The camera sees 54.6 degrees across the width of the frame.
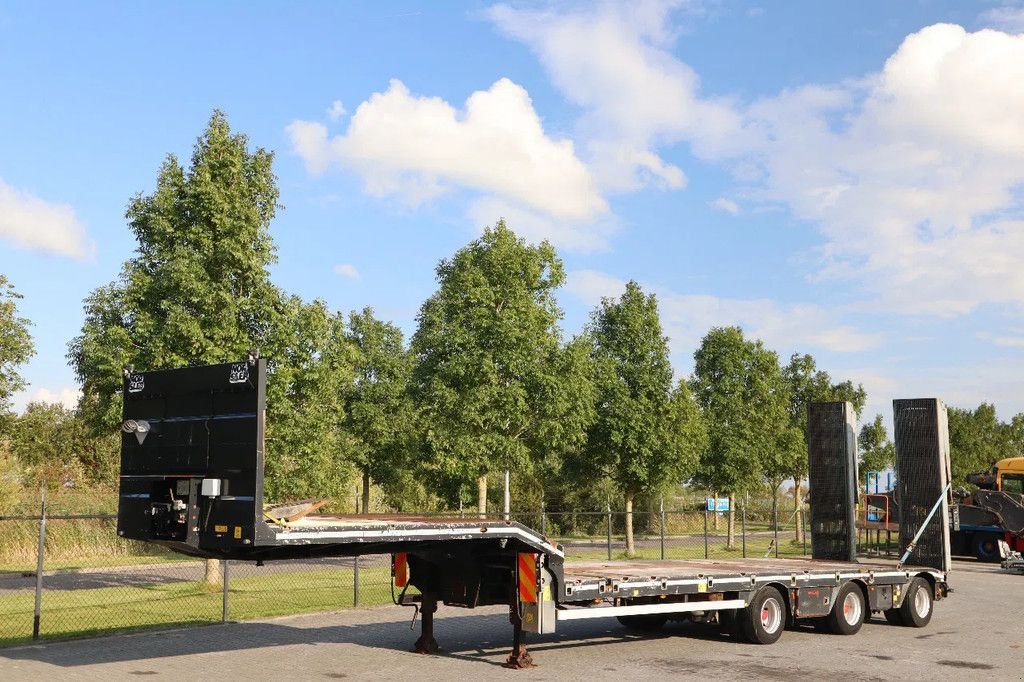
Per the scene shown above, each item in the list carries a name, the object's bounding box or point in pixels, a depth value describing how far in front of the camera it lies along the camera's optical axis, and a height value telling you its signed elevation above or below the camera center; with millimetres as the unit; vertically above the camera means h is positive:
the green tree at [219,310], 20250 +3398
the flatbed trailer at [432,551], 10023 -922
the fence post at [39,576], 14242 -1519
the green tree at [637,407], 36812 +2437
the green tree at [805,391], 46812 +3850
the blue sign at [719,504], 47462 -1559
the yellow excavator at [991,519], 34562 -1640
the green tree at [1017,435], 68000 +2607
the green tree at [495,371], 33562 +3478
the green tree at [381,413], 45781 +2732
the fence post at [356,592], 19053 -2286
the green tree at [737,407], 41375 +2754
